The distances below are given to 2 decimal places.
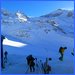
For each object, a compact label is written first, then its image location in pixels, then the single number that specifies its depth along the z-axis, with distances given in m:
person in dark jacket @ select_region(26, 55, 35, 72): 4.90
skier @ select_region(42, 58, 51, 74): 4.66
